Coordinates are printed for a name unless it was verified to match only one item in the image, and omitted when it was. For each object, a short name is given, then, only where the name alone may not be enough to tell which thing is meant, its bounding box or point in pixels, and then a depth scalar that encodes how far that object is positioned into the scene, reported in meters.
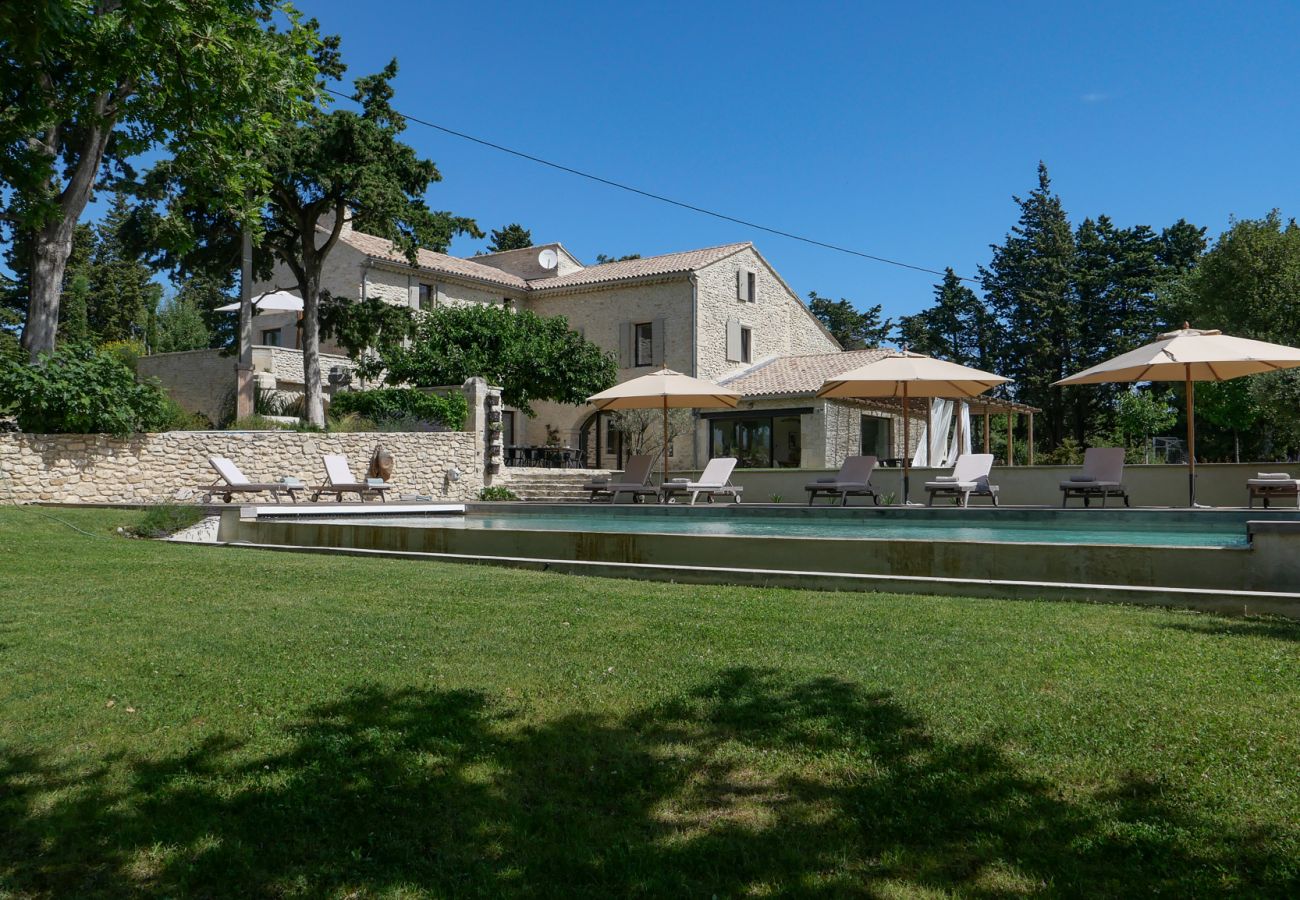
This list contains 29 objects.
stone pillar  22.50
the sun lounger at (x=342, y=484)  17.84
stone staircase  22.56
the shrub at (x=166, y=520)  12.17
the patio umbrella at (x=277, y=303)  27.02
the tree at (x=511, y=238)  55.38
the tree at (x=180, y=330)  37.53
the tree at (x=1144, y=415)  35.34
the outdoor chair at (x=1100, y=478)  14.58
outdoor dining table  30.58
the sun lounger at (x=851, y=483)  17.06
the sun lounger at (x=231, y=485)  16.12
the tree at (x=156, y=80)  5.70
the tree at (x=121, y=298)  43.66
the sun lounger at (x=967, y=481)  15.56
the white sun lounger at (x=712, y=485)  17.91
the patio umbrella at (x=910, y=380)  15.55
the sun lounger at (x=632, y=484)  18.95
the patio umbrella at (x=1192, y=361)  12.72
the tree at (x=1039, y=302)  46.81
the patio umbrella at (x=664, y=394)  18.83
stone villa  28.92
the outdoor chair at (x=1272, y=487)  12.96
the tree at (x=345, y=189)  23.11
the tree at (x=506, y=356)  27.38
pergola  27.95
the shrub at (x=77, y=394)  15.85
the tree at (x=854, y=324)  59.47
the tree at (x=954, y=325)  52.66
